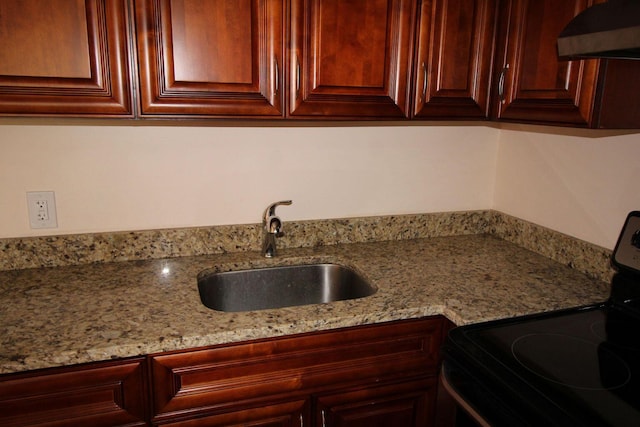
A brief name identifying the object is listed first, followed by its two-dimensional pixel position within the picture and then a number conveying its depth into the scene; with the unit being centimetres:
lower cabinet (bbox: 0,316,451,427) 107
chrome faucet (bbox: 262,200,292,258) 165
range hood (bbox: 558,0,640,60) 93
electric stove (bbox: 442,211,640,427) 91
